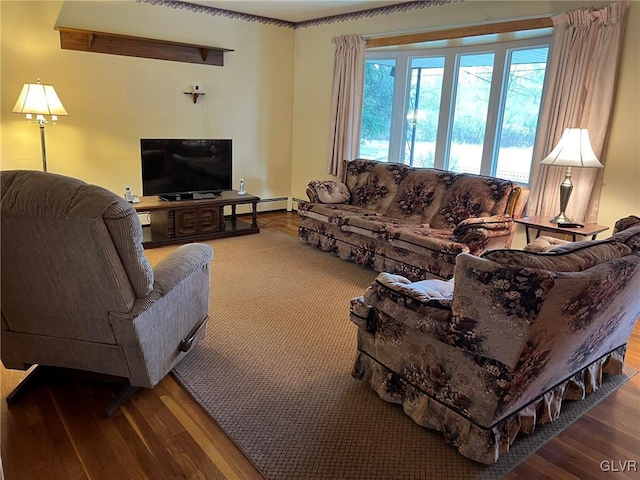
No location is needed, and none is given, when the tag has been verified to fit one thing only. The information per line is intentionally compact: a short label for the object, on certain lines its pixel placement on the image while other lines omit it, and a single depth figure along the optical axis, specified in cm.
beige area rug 186
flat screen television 461
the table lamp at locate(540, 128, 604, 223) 331
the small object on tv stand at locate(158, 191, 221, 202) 482
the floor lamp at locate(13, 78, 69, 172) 385
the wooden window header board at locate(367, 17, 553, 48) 382
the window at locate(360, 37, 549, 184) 421
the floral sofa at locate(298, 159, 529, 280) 356
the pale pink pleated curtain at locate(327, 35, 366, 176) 525
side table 331
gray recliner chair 172
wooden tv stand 460
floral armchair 159
